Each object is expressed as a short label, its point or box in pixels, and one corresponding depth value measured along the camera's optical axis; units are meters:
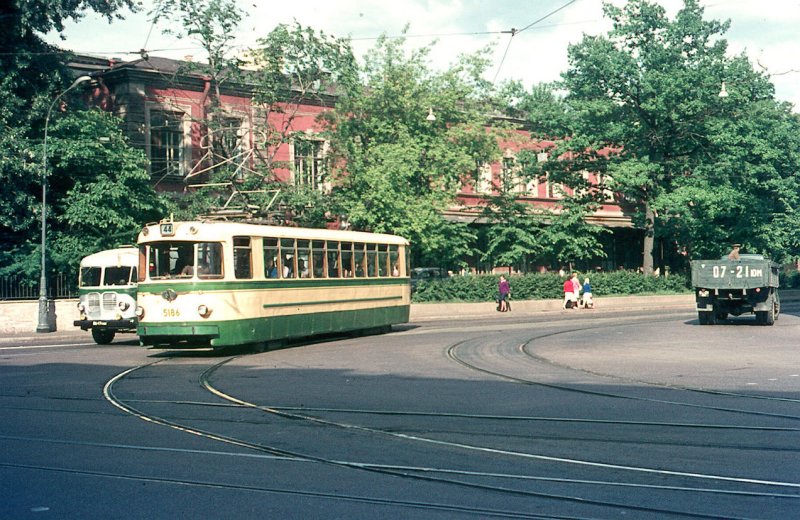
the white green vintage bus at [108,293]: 25.50
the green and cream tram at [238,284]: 19.77
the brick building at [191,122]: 39.59
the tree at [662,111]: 49.47
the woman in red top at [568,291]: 45.47
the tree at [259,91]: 36.91
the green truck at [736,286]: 29.39
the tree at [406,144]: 38.66
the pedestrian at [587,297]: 45.25
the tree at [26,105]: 31.89
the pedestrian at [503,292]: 42.88
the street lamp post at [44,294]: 30.23
